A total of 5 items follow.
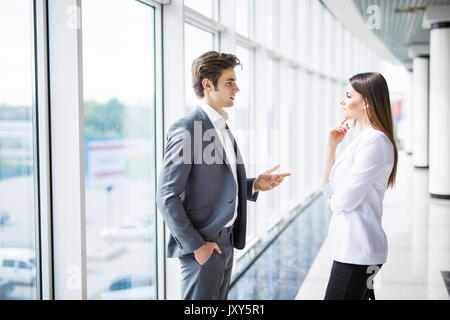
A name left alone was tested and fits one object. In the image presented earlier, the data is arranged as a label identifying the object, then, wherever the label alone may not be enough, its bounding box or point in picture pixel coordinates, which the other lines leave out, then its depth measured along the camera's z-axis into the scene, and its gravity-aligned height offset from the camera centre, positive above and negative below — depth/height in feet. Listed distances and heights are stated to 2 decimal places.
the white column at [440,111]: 28.09 +2.23
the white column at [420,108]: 47.26 +4.01
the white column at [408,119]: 62.44 +3.83
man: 5.93 -0.51
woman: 6.06 -0.56
